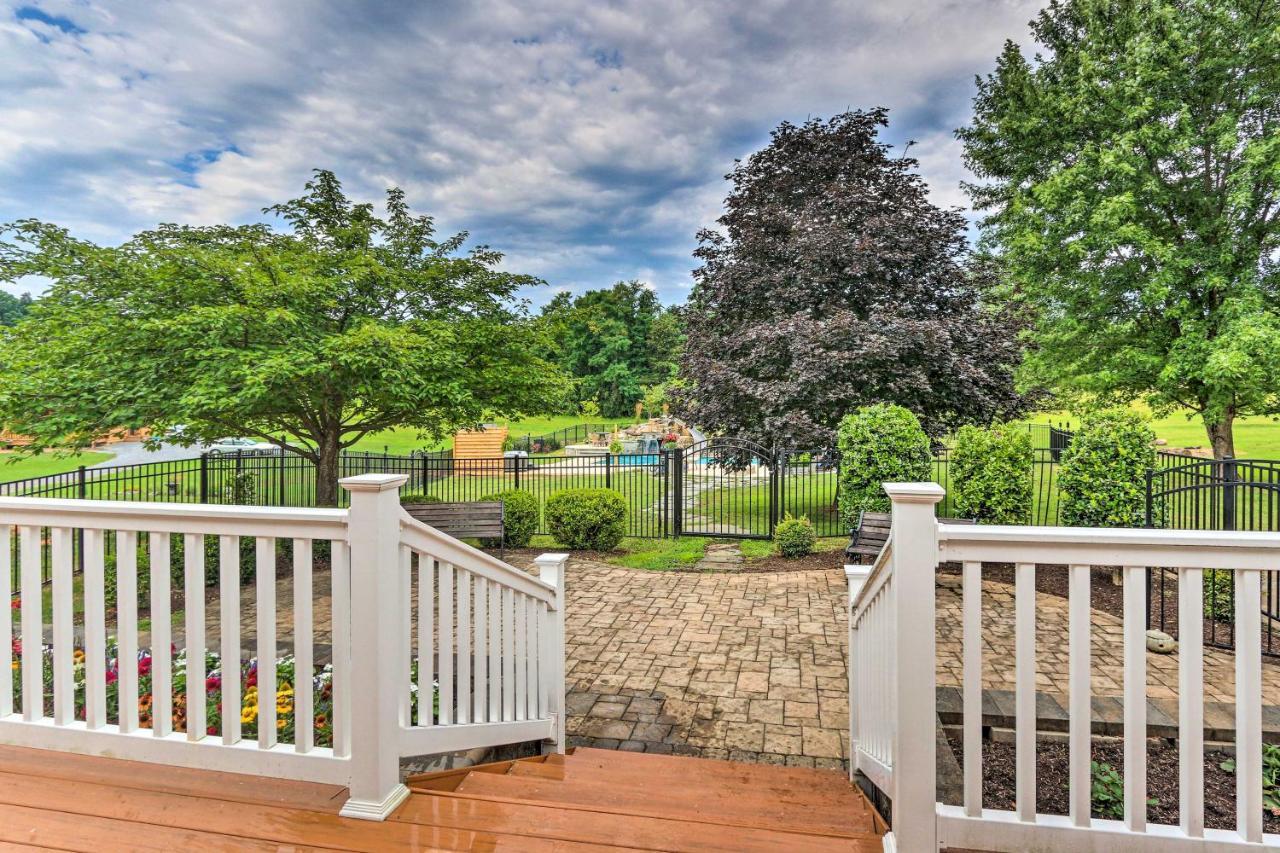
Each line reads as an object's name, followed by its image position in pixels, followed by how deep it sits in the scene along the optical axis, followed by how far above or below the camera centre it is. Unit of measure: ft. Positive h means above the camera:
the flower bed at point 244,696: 8.66 -4.64
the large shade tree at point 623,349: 122.11 +16.14
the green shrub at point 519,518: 26.09 -4.50
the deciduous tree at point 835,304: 30.68 +7.48
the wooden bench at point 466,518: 22.12 -3.83
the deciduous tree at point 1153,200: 28.94 +12.11
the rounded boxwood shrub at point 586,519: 25.71 -4.49
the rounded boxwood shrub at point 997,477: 20.98 -2.14
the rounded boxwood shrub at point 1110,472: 17.51 -1.68
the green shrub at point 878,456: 23.12 -1.49
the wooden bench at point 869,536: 18.89 -3.97
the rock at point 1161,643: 12.89 -5.13
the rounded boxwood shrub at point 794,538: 23.99 -5.03
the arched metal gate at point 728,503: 28.37 -5.06
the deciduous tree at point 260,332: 17.79 +3.02
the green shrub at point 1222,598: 14.34 -4.59
